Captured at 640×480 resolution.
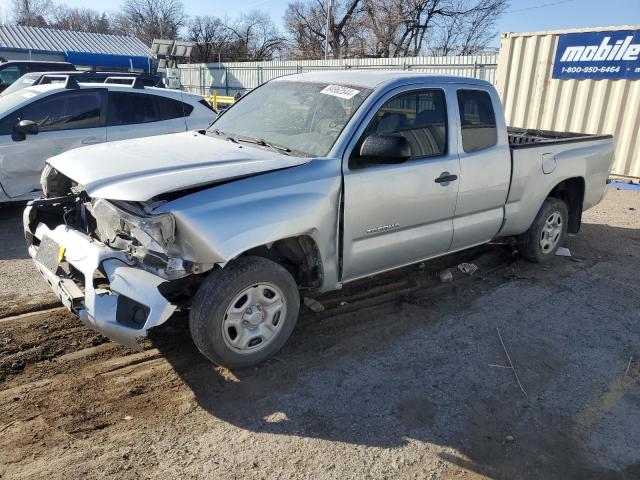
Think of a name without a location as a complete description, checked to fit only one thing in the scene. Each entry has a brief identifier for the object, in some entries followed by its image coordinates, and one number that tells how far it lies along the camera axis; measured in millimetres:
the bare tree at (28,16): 68625
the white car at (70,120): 6559
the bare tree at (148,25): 60531
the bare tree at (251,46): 53625
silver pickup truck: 3109
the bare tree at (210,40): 54031
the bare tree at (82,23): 72250
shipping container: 9516
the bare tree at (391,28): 40188
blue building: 25688
